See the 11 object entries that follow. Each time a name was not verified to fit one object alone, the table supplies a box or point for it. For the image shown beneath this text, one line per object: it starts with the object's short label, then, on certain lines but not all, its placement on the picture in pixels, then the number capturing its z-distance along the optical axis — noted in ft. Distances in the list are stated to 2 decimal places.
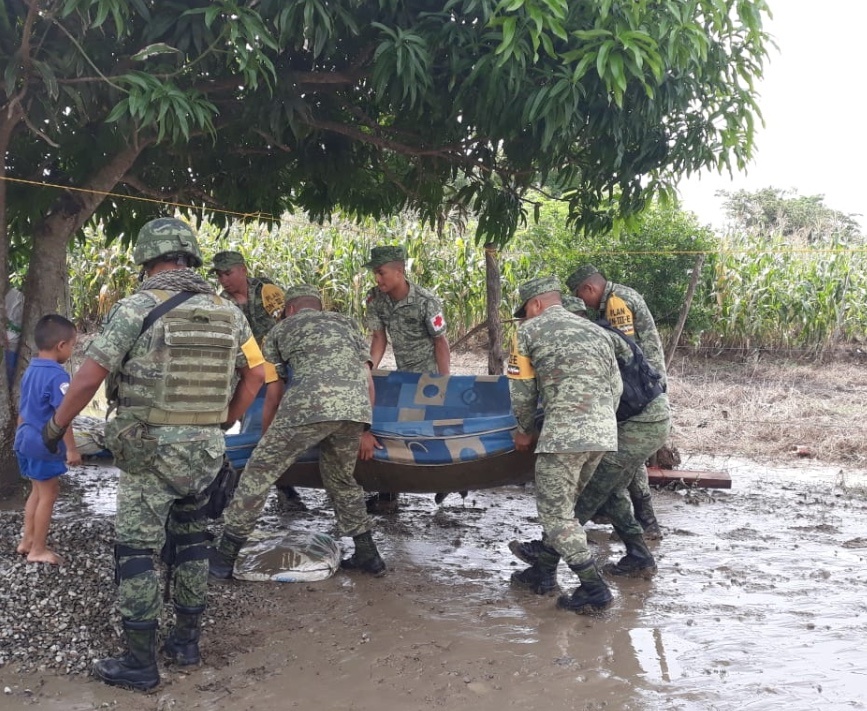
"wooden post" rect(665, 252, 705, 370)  24.63
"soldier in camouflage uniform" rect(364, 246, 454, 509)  19.76
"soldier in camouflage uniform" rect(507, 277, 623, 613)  13.62
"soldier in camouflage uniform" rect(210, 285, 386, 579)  14.30
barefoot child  13.43
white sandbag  14.92
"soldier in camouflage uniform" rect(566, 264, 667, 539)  16.60
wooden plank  21.94
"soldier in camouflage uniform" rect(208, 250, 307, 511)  19.75
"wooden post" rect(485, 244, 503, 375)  23.88
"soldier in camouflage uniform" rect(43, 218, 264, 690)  10.60
